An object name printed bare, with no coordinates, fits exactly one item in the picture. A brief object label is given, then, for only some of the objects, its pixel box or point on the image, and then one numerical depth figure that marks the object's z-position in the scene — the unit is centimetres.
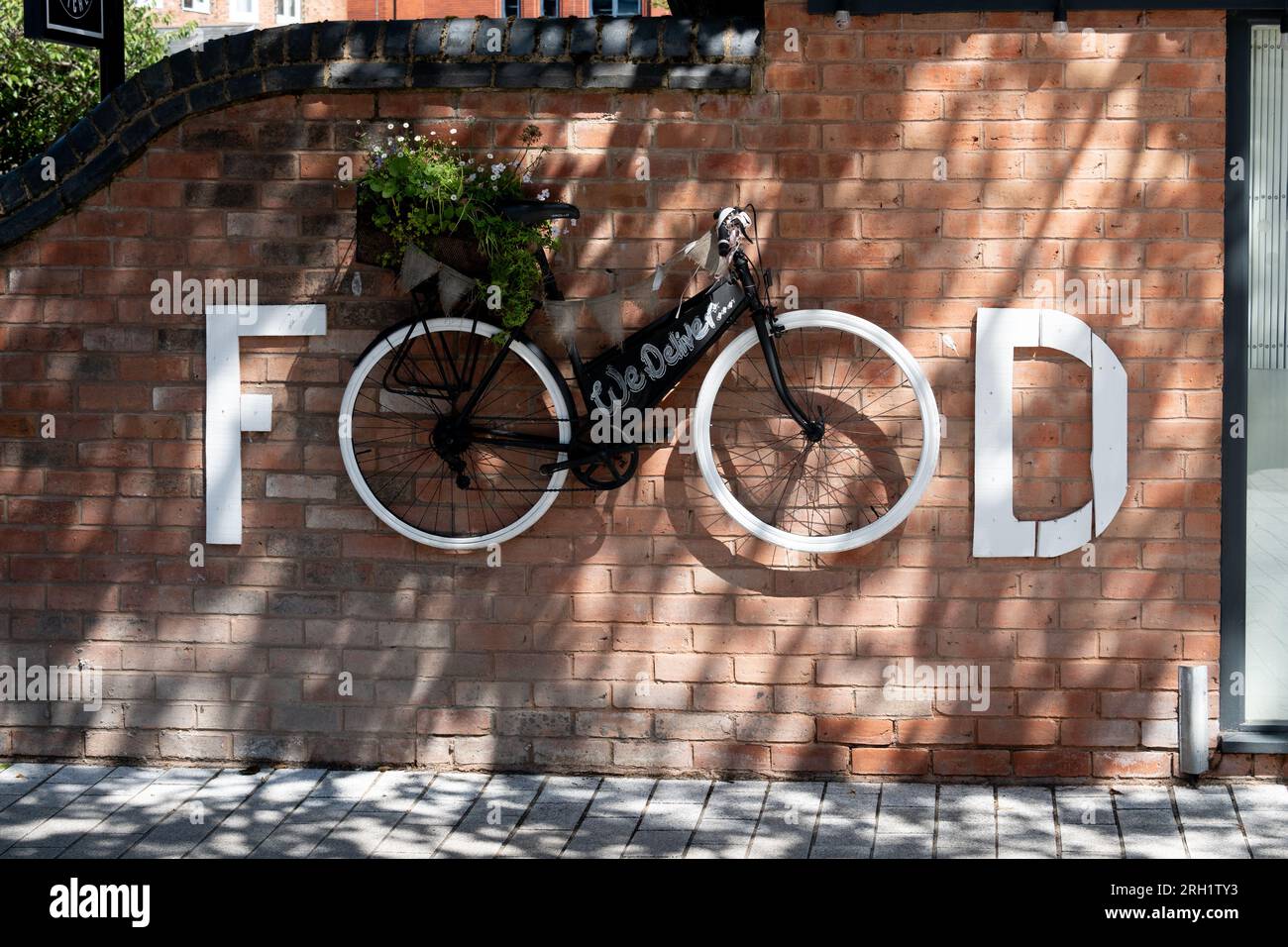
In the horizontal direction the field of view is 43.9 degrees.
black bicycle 604
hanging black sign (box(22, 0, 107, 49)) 716
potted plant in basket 591
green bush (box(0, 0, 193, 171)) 1812
